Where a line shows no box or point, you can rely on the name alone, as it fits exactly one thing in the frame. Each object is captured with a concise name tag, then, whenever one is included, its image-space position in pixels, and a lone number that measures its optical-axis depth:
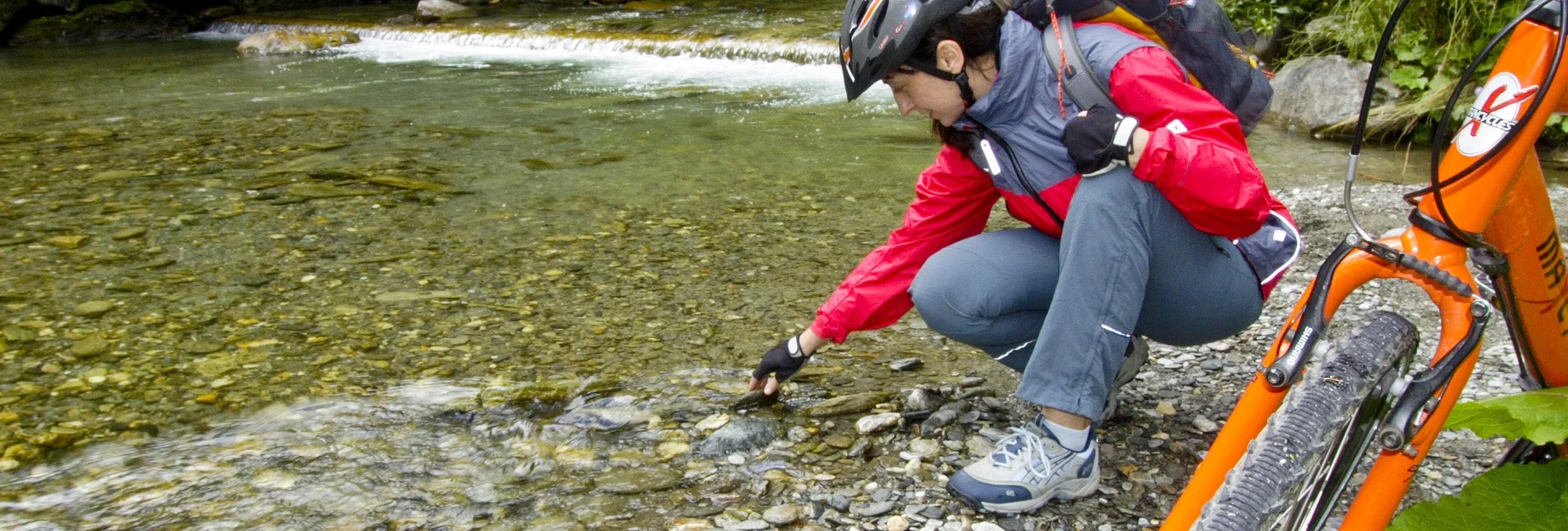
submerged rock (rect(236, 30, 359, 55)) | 15.55
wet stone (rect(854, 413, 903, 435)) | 3.26
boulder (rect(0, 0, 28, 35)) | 18.08
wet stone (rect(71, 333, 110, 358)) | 4.09
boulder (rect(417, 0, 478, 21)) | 19.23
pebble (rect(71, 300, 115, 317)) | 4.49
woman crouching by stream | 2.38
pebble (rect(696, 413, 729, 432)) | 3.35
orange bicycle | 1.78
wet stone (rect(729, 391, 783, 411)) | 3.49
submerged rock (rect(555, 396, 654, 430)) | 3.43
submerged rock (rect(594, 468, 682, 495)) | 3.00
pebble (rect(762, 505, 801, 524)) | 2.78
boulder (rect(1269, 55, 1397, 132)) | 8.03
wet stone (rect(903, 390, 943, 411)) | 3.39
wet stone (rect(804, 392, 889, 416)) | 3.42
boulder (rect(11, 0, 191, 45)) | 18.30
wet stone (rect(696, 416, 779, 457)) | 3.20
